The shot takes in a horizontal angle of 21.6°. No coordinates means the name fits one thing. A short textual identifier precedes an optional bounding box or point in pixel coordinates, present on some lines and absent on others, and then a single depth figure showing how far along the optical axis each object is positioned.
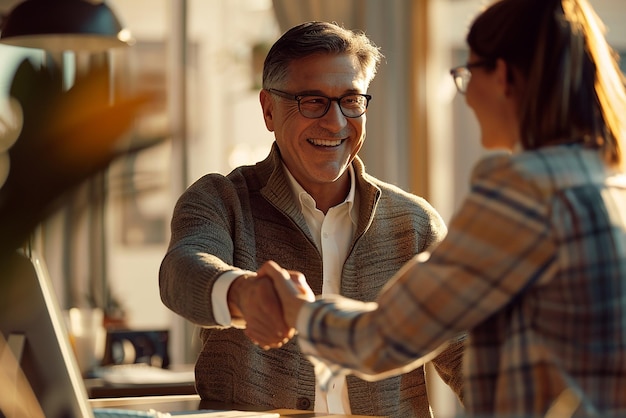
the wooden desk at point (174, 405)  2.24
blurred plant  0.90
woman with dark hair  1.73
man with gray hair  2.36
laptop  1.53
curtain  3.92
